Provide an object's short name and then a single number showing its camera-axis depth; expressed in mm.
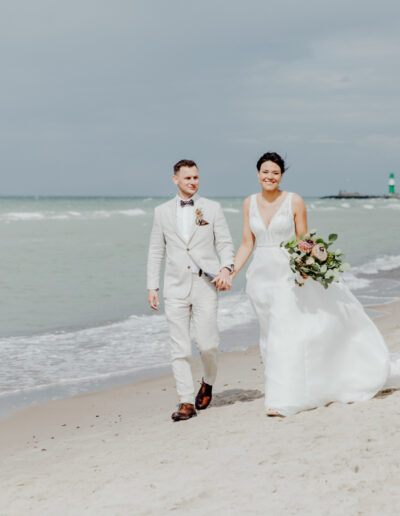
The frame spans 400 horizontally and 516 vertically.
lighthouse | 149850
